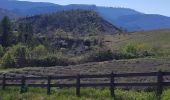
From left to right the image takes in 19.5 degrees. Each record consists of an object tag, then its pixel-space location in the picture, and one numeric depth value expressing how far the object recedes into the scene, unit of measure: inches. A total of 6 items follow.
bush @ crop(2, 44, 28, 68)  3858.3
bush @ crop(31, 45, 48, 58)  5024.4
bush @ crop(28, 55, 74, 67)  3460.6
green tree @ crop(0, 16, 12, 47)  6496.1
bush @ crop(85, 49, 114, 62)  3371.1
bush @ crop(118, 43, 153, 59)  3398.1
